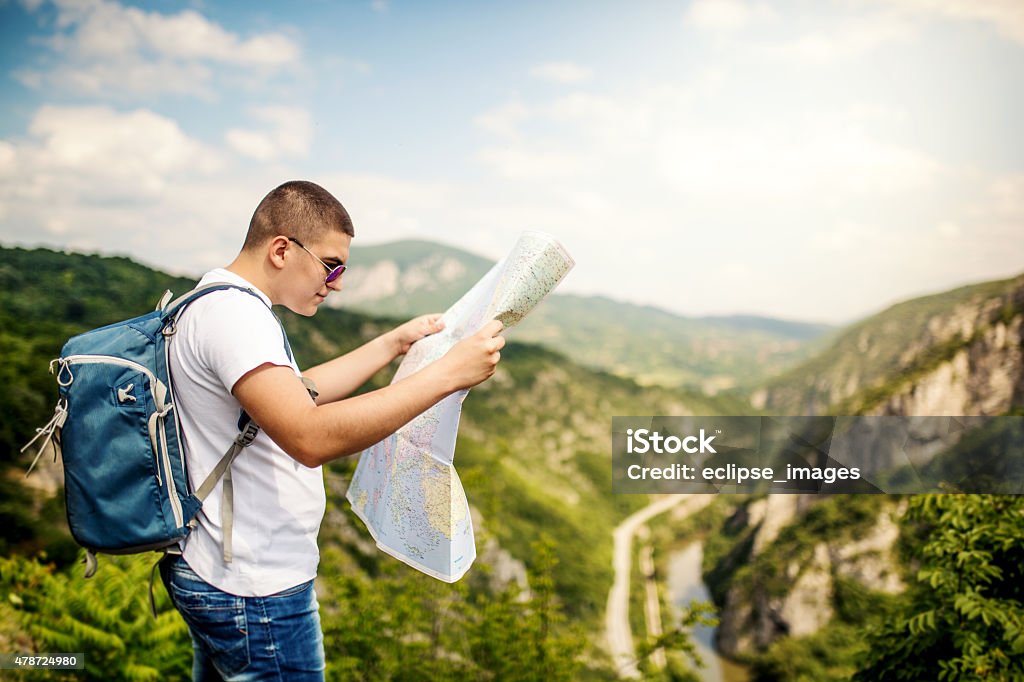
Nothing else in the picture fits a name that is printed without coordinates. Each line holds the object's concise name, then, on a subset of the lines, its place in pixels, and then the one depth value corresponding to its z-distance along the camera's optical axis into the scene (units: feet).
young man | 5.04
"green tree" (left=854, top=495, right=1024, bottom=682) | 12.03
